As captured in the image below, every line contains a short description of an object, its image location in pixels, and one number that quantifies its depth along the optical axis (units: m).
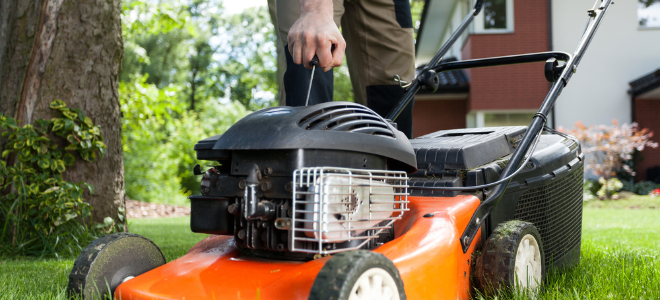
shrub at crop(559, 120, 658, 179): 9.71
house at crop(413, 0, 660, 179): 10.65
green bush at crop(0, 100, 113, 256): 2.80
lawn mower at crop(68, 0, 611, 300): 1.21
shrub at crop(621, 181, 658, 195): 9.66
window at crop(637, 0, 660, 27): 10.89
